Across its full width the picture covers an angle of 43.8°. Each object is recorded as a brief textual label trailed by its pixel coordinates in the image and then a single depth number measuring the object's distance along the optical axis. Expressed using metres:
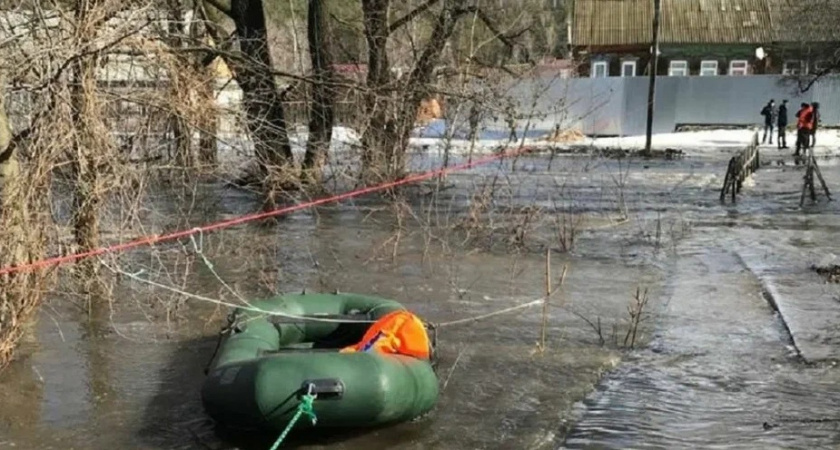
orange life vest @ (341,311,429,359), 6.91
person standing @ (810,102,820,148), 26.76
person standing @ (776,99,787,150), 30.84
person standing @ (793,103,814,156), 27.67
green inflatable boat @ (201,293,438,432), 6.06
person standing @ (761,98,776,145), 32.28
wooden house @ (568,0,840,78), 44.47
